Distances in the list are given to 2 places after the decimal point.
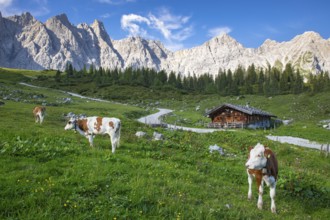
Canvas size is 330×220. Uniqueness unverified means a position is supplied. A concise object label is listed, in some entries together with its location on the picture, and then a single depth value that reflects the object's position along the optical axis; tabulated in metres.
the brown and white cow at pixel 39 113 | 27.64
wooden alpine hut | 56.06
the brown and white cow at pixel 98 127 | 15.72
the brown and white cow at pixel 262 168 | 10.46
